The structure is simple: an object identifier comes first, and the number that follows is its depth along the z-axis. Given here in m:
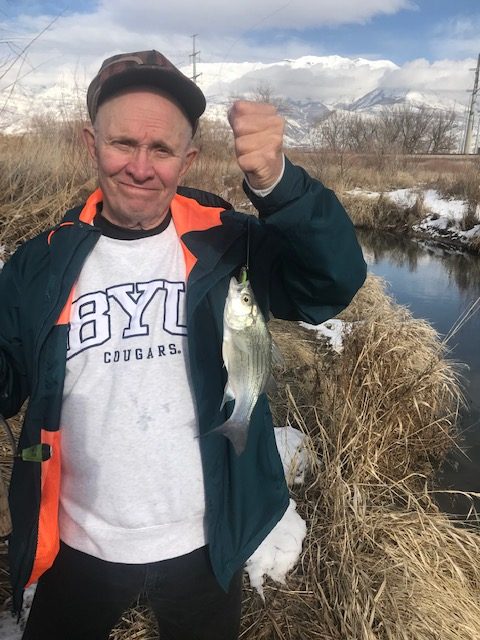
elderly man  1.50
